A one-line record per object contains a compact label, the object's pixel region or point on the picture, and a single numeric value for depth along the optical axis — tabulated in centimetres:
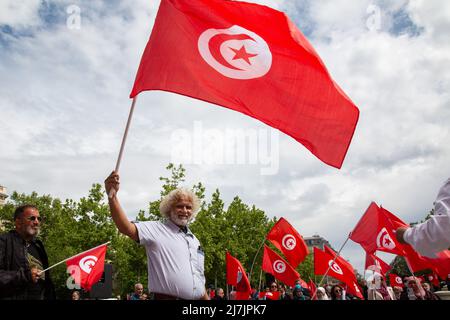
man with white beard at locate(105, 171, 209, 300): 421
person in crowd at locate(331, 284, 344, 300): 1378
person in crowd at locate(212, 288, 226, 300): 1895
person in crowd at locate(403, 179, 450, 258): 296
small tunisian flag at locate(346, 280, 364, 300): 1638
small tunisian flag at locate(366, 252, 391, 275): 1500
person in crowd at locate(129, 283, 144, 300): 1536
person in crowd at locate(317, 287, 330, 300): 1359
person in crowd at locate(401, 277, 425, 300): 1238
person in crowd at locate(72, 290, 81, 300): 1597
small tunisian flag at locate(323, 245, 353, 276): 1648
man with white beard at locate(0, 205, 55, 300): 413
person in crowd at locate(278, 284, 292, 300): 1644
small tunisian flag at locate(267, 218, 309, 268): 1841
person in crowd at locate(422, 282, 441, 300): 1251
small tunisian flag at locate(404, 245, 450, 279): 1100
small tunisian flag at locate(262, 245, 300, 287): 1809
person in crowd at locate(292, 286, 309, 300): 1384
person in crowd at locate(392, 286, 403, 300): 1668
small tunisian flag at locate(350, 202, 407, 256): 1305
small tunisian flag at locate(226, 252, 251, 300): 1527
